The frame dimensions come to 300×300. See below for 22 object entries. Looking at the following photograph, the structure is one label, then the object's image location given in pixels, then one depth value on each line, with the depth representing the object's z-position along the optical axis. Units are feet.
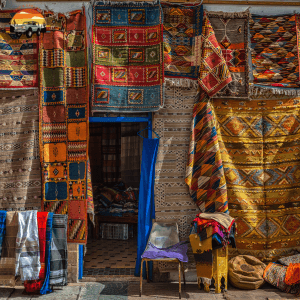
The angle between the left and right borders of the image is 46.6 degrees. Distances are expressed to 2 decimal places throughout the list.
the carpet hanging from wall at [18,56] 17.25
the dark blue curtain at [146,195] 17.34
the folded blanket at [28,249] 15.16
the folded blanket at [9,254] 15.43
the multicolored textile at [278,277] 15.70
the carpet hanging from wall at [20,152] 17.19
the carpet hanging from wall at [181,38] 17.63
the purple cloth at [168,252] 15.35
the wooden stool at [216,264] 15.64
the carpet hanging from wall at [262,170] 17.70
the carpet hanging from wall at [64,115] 17.21
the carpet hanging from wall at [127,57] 17.39
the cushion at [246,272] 16.16
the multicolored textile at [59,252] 15.75
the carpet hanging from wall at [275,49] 17.94
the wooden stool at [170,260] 15.23
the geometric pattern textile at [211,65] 17.25
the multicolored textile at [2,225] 15.48
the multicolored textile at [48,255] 15.43
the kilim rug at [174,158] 17.60
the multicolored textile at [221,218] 15.58
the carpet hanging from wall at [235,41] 17.83
